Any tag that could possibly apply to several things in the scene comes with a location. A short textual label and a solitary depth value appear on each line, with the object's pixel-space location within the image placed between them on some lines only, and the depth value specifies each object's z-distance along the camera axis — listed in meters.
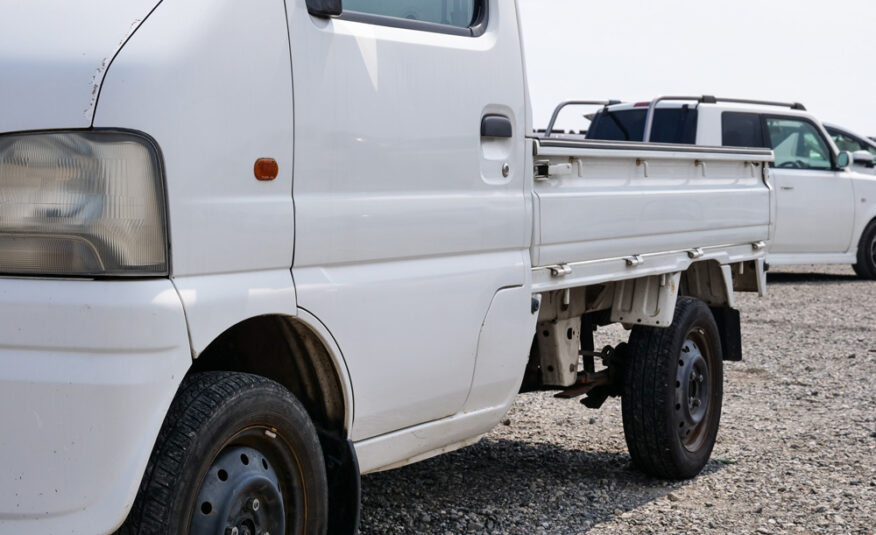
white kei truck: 2.42
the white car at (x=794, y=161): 12.10
